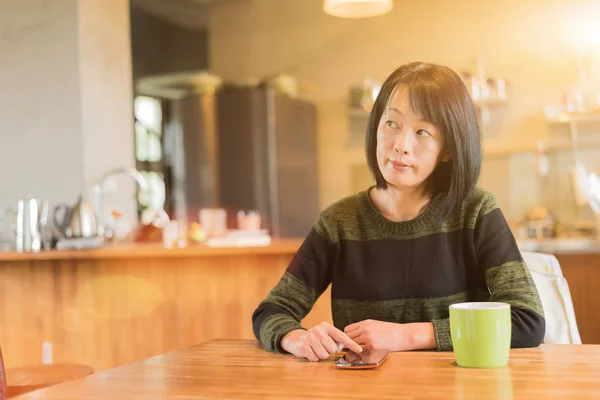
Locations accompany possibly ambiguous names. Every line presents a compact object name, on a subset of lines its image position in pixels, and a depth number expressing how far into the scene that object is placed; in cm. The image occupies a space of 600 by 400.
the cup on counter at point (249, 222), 419
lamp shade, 345
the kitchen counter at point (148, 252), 319
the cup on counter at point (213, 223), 427
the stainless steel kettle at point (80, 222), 356
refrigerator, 539
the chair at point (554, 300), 154
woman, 134
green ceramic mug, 109
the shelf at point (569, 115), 517
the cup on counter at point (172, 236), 358
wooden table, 95
